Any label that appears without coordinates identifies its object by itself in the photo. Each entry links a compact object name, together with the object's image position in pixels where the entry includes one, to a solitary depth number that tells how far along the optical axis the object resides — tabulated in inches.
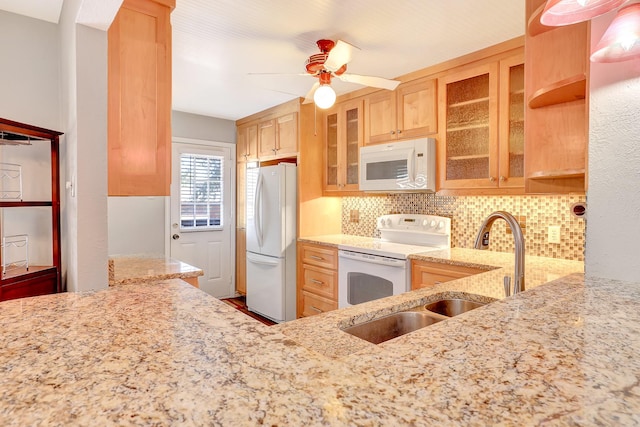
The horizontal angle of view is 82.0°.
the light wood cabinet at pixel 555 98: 57.8
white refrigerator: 144.6
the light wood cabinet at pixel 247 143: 172.9
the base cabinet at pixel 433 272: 93.0
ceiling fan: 90.1
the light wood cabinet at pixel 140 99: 63.9
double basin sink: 46.3
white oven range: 106.4
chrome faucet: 51.1
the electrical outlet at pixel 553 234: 95.4
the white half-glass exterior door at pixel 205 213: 168.4
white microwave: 110.7
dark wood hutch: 67.1
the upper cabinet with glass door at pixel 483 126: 95.5
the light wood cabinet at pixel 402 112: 112.8
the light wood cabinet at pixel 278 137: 149.6
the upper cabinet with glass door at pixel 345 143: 137.6
